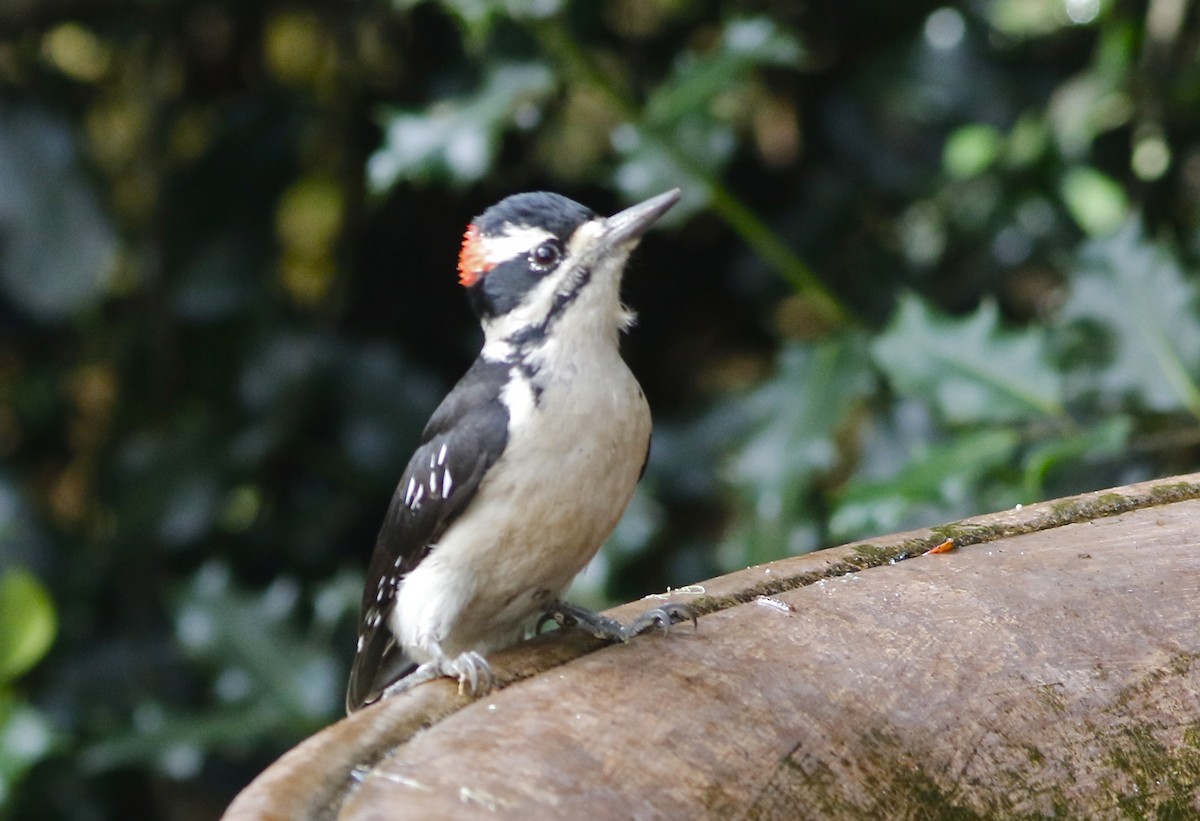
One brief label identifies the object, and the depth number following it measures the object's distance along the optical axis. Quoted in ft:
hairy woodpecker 15.70
